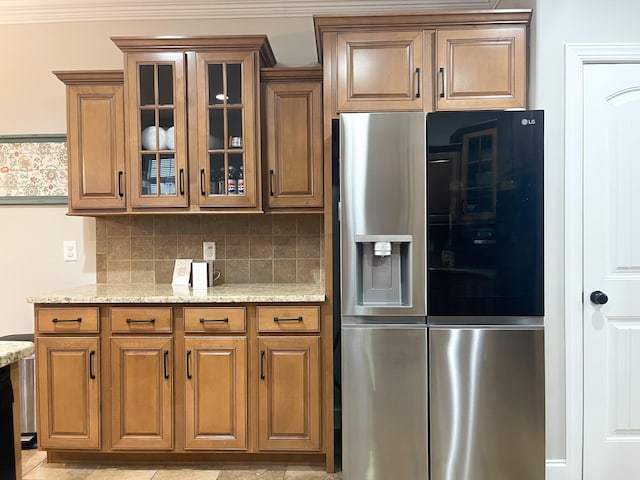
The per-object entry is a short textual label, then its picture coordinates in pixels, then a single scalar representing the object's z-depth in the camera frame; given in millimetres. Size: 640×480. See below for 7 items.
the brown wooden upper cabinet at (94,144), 2594
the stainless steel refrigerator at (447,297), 1990
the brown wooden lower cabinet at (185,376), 2314
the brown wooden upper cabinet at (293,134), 2545
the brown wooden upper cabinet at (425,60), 2152
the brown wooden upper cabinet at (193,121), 2477
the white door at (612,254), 2143
